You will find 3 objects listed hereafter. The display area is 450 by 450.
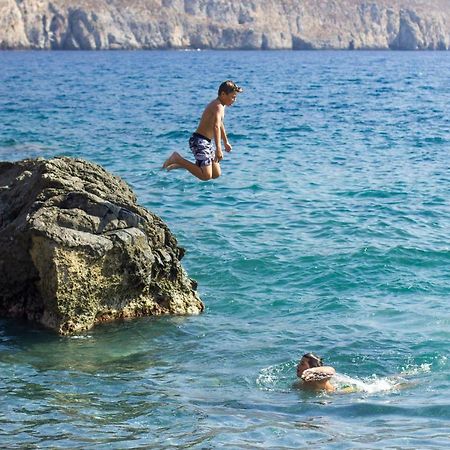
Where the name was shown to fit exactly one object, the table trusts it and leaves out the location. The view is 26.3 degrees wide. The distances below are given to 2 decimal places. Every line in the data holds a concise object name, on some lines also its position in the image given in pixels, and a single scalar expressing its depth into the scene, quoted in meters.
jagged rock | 12.13
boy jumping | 13.84
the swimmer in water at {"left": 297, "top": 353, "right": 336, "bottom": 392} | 10.98
